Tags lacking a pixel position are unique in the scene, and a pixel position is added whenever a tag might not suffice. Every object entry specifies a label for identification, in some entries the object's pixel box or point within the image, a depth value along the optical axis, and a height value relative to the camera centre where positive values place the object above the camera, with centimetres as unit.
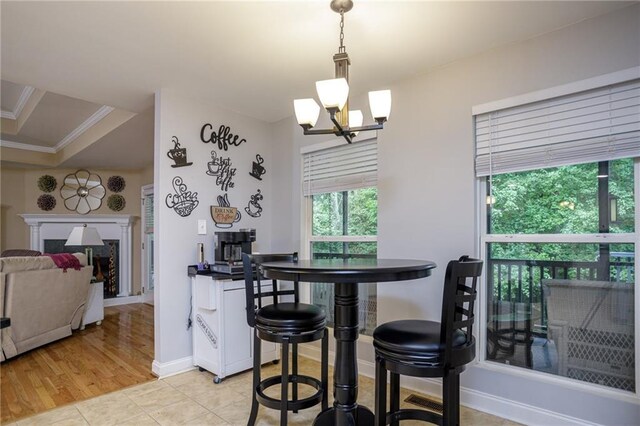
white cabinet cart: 287 -92
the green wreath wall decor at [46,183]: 595 +52
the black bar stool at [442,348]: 153 -59
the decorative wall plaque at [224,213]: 338 +1
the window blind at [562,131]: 196 +50
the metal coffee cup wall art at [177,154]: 309 +51
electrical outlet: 325 -12
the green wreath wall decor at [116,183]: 630 +54
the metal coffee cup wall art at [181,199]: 308 +13
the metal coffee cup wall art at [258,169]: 375 +48
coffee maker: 319 -28
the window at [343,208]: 314 +5
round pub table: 168 -61
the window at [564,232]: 198 -11
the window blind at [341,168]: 310 +42
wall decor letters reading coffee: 333 +74
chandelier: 190 +57
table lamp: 518 -35
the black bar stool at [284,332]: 193 -64
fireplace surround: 578 -24
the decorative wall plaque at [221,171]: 339 +42
